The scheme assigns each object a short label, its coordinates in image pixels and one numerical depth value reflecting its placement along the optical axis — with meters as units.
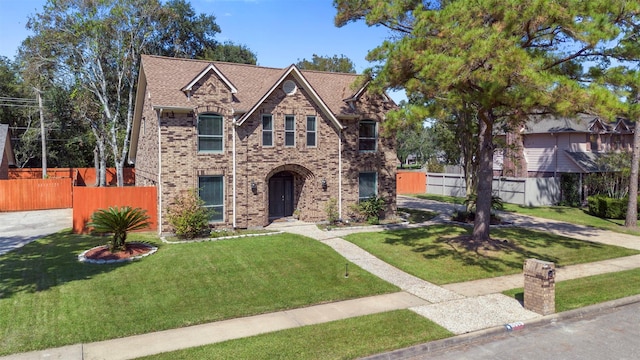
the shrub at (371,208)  20.79
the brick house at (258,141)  17.84
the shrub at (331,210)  20.20
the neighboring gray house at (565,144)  29.94
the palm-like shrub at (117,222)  13.53
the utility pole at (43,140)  32.50
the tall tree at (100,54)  29.03
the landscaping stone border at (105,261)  13.18
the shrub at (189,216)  16.62
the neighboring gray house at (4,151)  30.19
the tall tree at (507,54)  10.64
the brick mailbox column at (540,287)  9.65
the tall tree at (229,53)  43.88
